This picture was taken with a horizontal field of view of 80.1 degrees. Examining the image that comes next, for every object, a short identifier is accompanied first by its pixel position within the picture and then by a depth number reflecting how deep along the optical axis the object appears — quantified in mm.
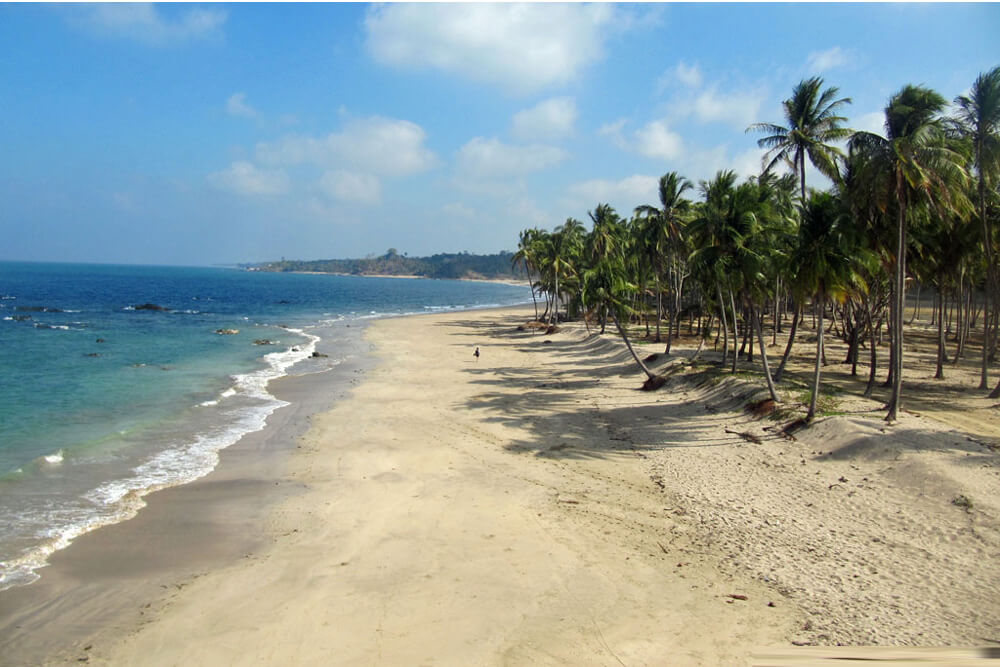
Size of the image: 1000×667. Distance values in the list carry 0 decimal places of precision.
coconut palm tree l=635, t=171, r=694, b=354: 35500
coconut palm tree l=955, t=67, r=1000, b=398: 19109
